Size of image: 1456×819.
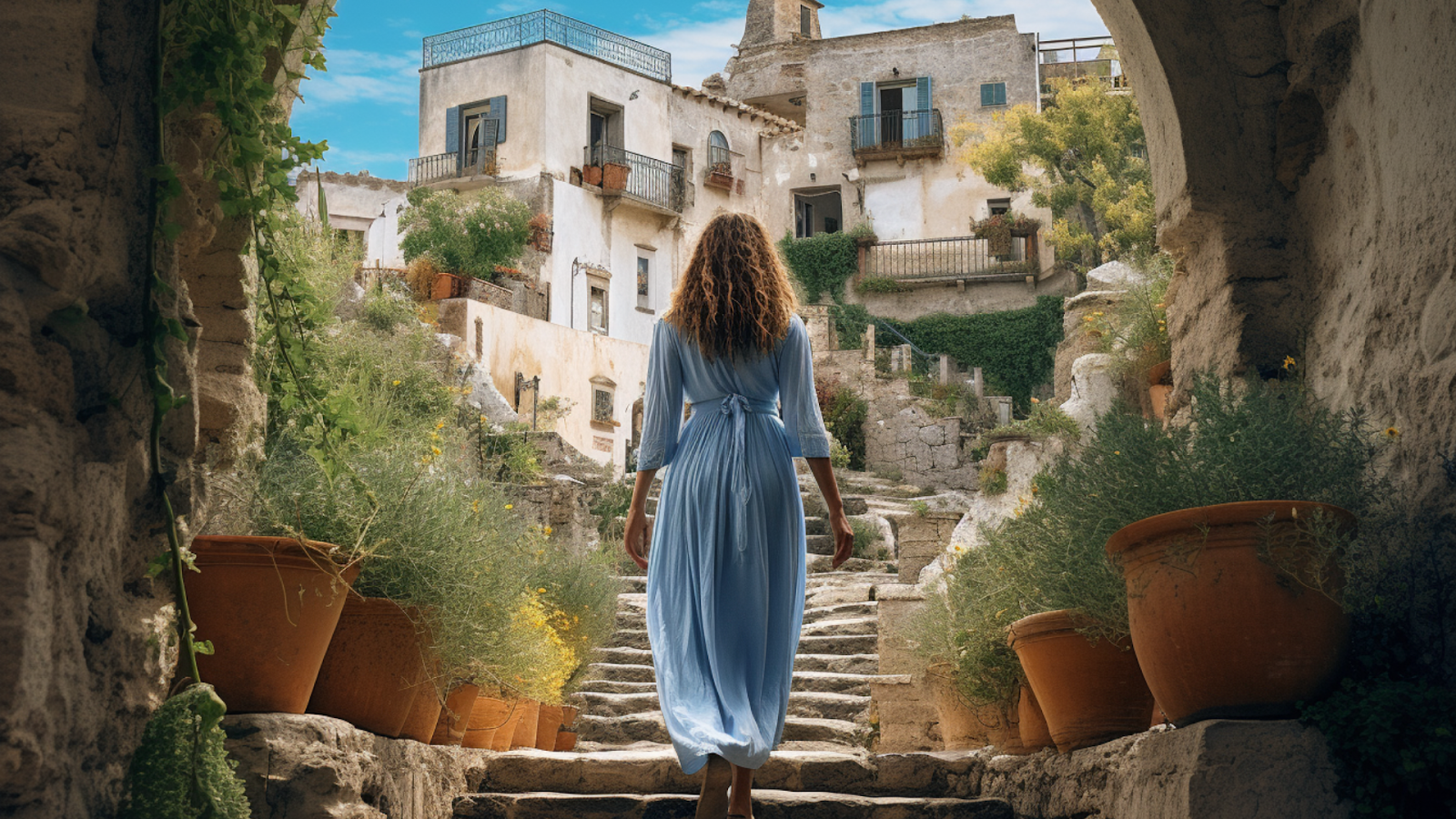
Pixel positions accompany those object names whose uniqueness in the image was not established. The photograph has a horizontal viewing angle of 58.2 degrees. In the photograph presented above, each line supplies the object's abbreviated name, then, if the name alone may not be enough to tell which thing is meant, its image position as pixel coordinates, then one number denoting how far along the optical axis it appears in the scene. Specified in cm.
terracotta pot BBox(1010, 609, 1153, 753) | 355
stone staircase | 411
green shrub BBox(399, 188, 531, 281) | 2358
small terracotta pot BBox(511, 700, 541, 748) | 560
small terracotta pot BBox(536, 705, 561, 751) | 613
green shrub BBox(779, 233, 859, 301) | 2898
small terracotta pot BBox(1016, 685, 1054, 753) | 408
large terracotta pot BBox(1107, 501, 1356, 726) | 281
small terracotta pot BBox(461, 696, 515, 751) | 485
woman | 380
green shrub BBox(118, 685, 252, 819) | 239
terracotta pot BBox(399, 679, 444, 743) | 385
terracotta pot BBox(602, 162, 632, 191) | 2756
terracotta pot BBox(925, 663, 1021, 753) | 462
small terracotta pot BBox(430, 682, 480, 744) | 435
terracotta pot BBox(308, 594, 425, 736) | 350
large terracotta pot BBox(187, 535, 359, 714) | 299
